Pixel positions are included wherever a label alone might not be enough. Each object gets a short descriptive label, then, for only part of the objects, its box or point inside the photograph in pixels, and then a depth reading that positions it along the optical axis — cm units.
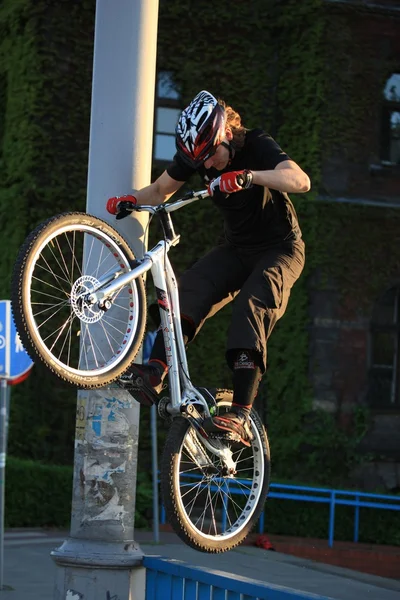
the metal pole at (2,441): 1170
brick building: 1936
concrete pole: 622
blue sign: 1188
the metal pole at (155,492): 1399
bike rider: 548
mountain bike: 491
